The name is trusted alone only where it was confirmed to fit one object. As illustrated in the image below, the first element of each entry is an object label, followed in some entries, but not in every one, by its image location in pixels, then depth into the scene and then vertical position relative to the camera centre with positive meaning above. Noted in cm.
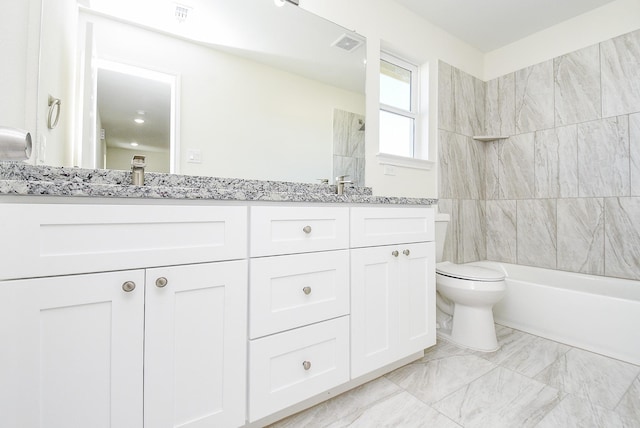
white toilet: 160 -50
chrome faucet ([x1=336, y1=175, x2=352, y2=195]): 149 +17
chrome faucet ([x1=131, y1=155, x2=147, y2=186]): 97 +16
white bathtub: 151 -59
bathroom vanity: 64 -26
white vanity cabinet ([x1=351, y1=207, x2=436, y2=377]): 118 -32
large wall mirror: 115 +66
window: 212 +93
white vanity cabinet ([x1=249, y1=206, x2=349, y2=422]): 93 -33
